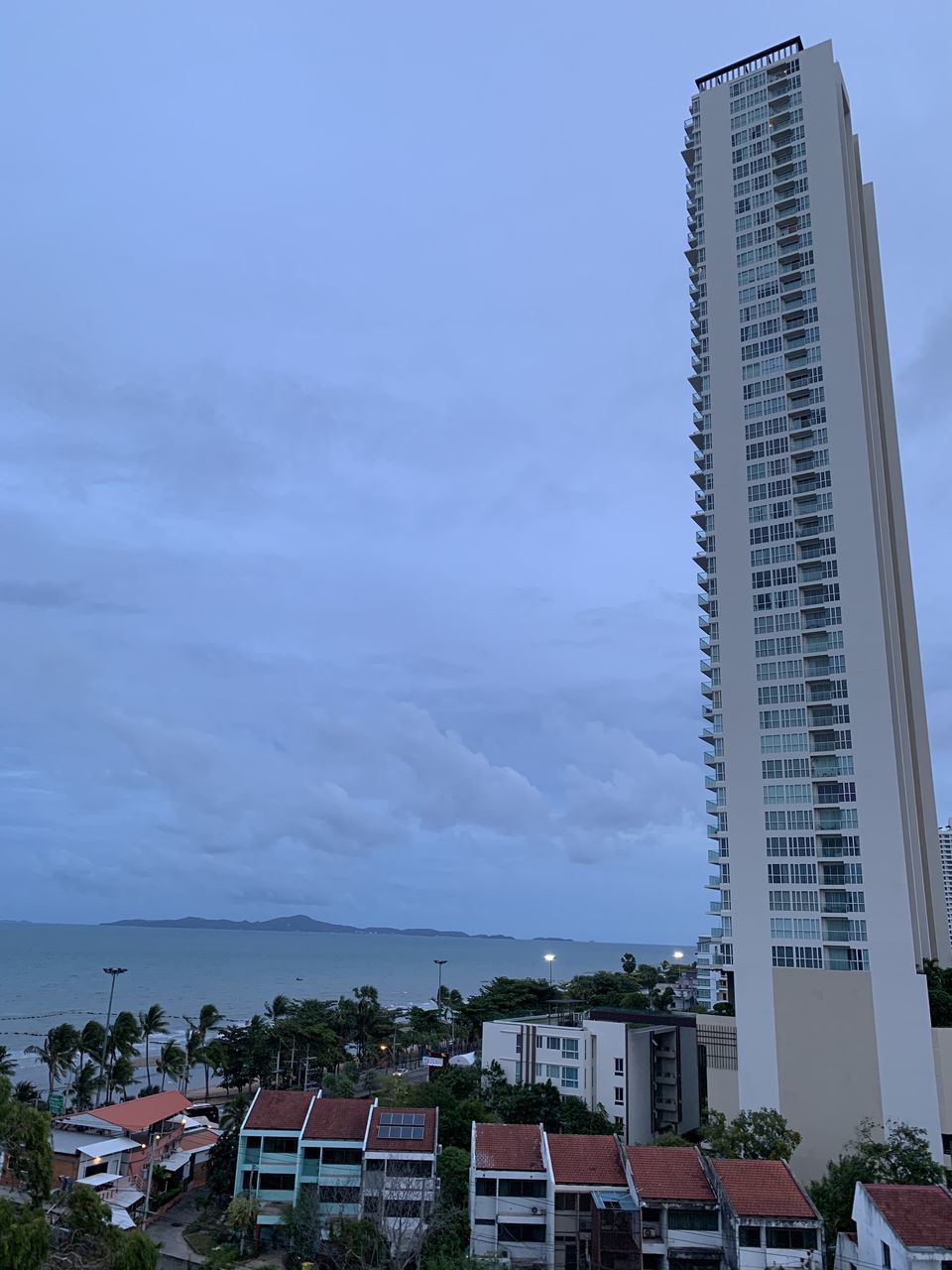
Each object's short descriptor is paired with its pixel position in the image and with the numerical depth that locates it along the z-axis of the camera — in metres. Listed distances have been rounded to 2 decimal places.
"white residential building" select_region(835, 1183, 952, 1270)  32.09
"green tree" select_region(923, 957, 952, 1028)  54.06
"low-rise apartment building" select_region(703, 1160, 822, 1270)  36.25
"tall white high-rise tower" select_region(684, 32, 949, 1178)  54.59
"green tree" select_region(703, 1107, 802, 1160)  46.53
